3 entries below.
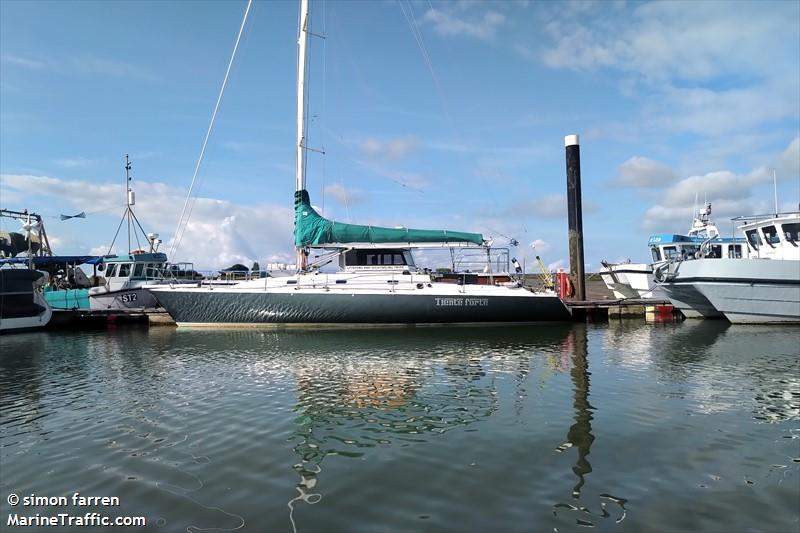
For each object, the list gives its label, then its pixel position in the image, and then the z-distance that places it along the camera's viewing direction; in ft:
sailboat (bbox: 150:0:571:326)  71.67
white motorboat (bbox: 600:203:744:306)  98.57
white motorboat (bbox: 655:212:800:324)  71.67
